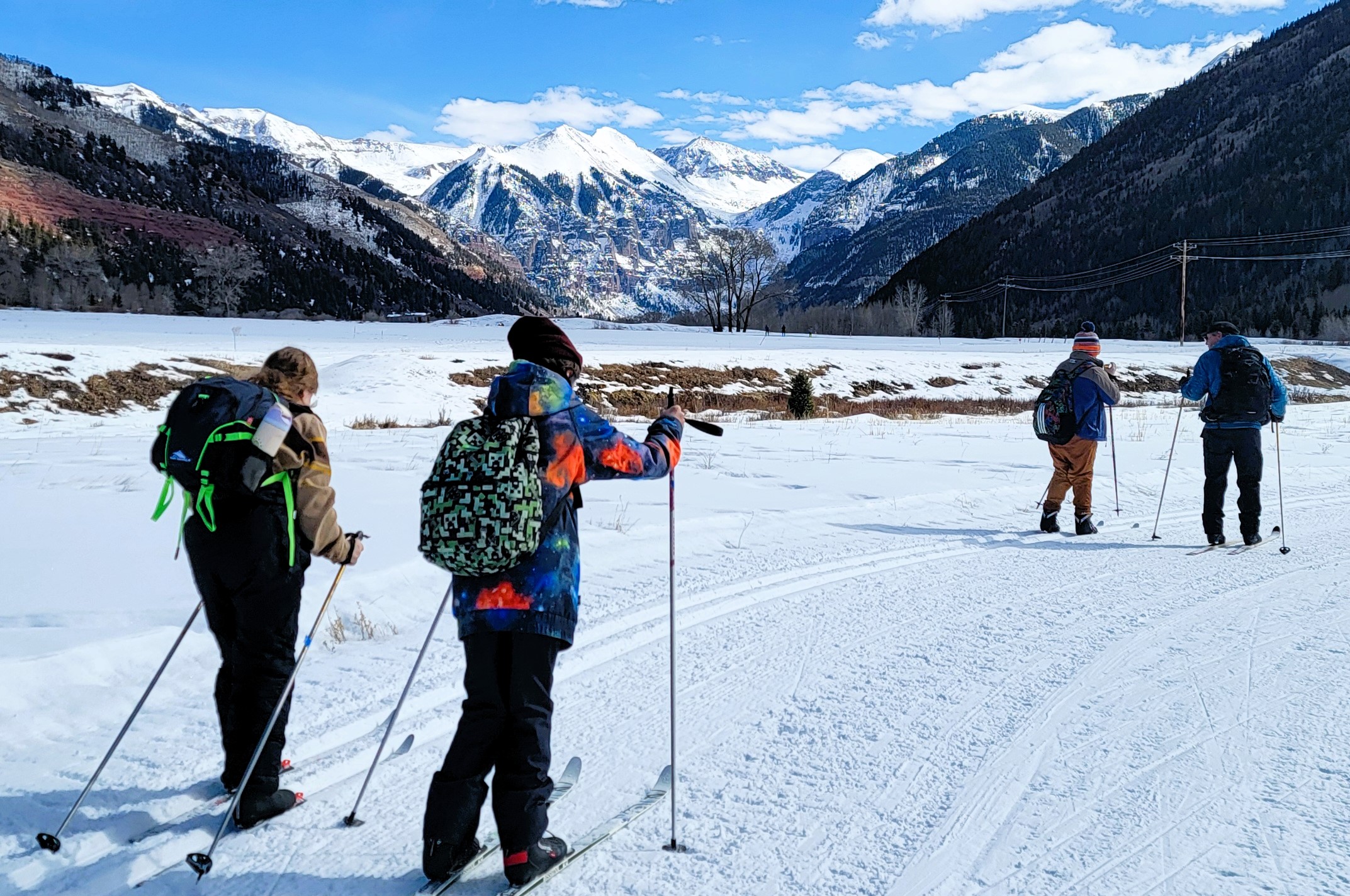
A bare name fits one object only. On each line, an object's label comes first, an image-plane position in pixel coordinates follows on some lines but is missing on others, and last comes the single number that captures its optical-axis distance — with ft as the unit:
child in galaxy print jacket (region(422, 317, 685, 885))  8.88
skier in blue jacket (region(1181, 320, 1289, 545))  27.27
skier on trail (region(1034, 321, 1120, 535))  28.99
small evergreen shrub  77.25
